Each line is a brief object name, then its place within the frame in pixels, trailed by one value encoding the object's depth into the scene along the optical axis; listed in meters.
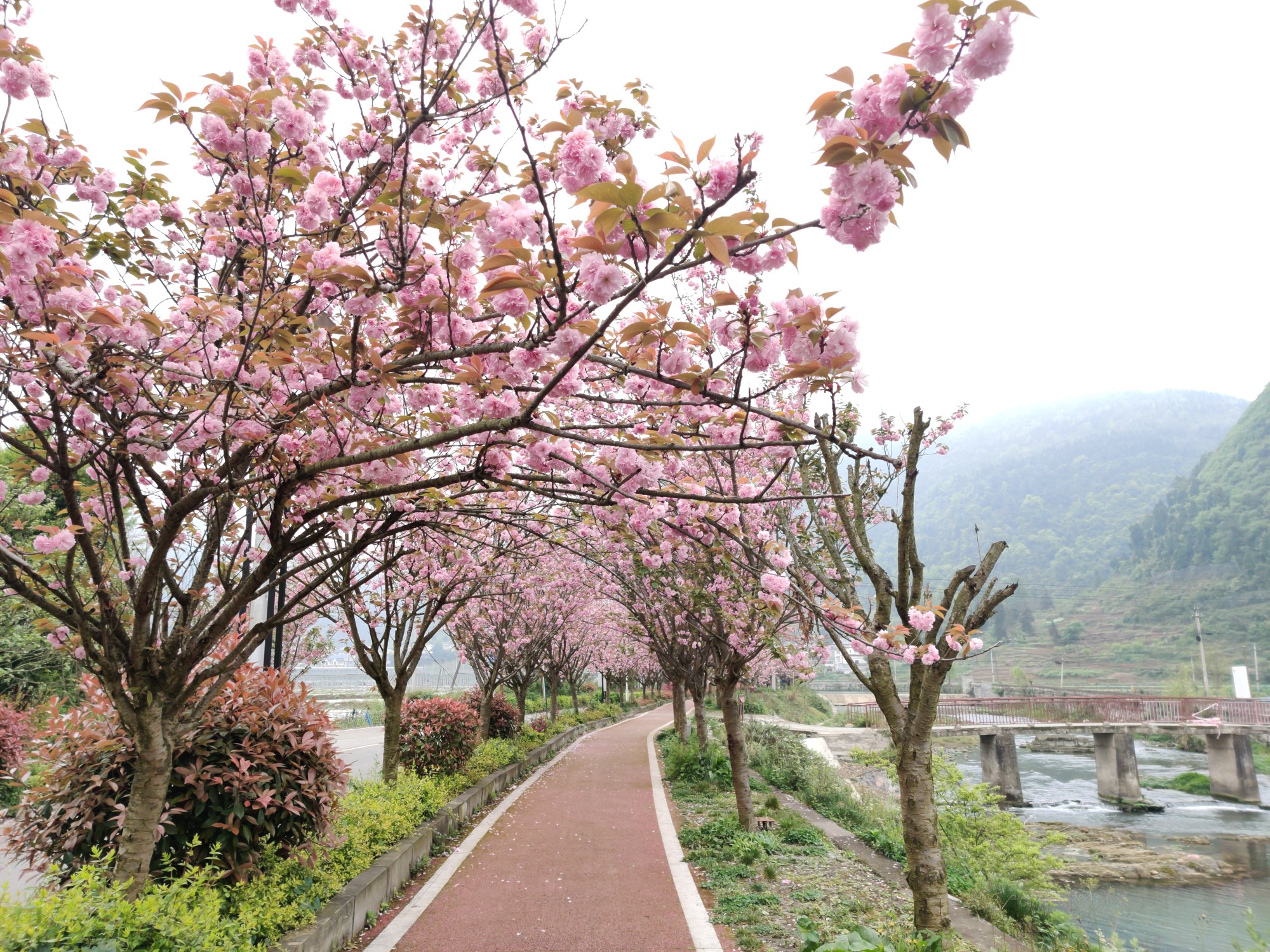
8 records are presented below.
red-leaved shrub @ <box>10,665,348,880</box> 3.83
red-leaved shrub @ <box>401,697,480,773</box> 9.08
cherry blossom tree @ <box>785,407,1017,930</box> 4.02
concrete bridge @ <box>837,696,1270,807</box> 25.59
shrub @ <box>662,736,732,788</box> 11.88
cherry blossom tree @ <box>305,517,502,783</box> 7.77
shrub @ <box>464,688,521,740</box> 13.91
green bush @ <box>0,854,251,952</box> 2.41
